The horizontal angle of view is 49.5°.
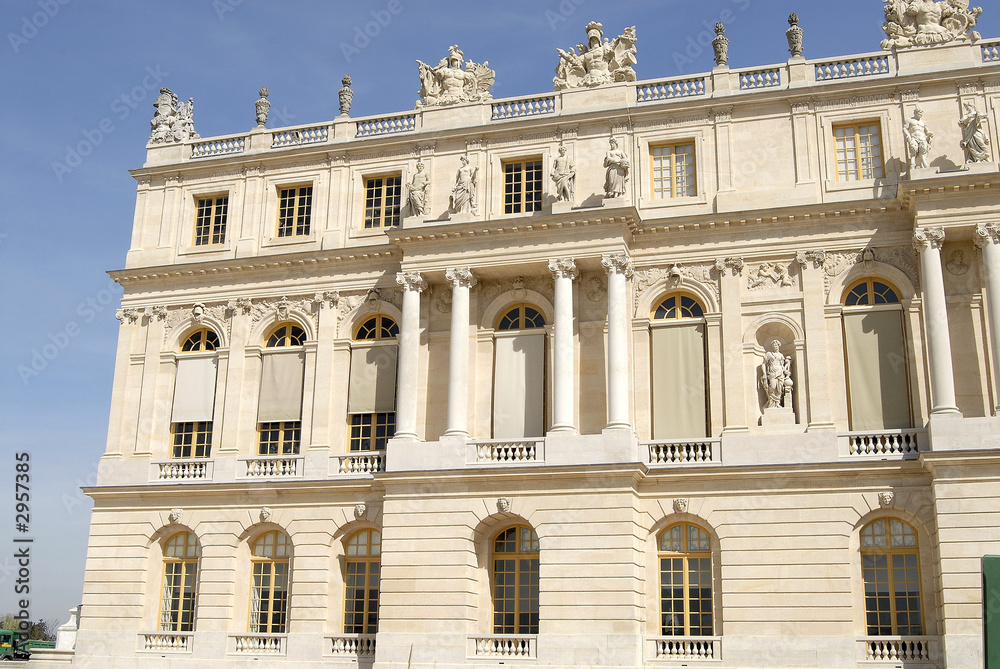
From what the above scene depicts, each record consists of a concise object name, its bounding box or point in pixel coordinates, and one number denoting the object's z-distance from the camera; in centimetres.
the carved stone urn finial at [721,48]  3098
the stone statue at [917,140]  2777
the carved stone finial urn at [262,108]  3494
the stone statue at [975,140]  2739
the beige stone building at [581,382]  2628
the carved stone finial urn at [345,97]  3428
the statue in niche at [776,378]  2791
